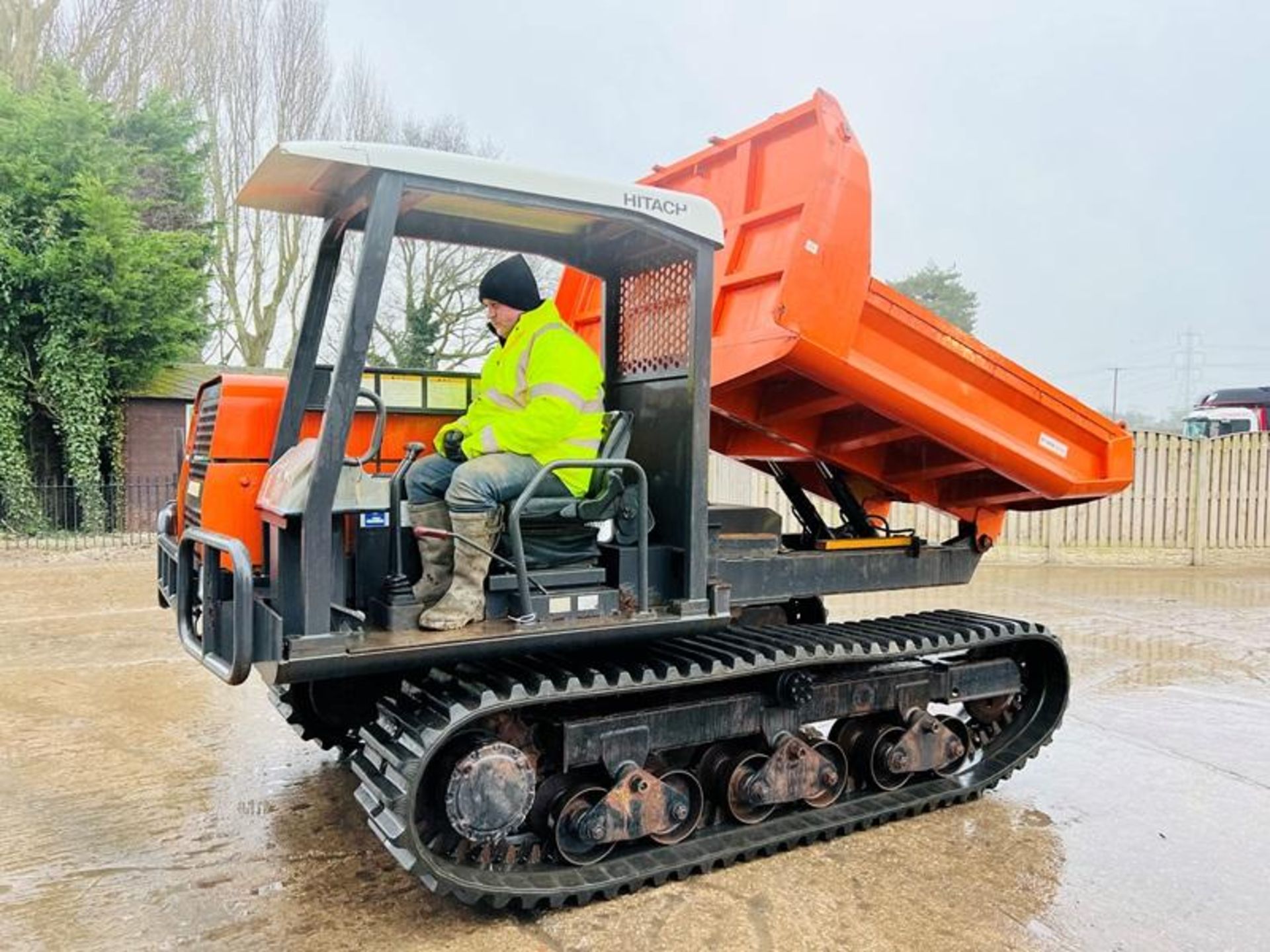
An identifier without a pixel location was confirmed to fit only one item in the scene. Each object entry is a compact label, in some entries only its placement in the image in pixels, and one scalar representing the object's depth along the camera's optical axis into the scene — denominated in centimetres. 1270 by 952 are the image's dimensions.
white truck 1775
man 342
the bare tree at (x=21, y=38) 1794
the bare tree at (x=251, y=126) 2022
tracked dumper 325
